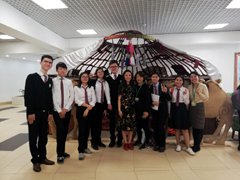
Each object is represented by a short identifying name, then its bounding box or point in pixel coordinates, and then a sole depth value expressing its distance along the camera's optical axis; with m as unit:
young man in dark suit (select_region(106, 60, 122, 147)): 3.65
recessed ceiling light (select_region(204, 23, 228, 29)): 6.23
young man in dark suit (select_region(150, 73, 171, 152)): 3.51
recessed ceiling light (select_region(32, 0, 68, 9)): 4.16
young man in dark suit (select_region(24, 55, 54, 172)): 2.72
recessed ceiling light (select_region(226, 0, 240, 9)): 4.34
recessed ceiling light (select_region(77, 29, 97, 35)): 6.59
